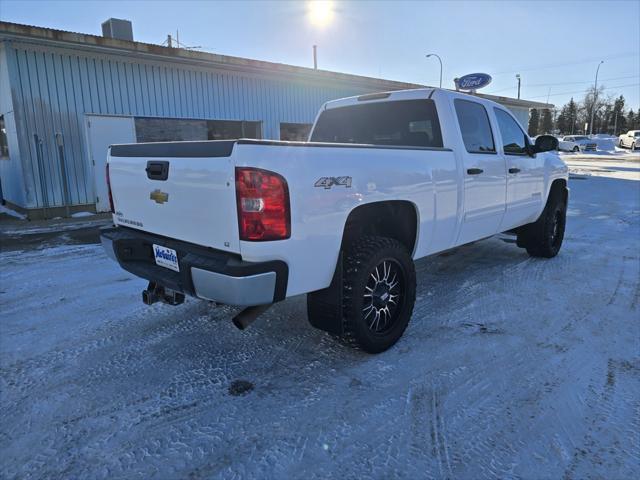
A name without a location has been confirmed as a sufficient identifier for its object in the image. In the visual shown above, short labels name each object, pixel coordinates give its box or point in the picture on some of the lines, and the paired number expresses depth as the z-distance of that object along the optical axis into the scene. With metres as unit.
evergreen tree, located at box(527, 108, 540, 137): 79.37
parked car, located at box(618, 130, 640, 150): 47.81
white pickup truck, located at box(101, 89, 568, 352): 2.56
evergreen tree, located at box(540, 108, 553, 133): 75.62
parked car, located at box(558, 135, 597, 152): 46.34
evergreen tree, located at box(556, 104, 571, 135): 86.88
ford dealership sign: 16.67
